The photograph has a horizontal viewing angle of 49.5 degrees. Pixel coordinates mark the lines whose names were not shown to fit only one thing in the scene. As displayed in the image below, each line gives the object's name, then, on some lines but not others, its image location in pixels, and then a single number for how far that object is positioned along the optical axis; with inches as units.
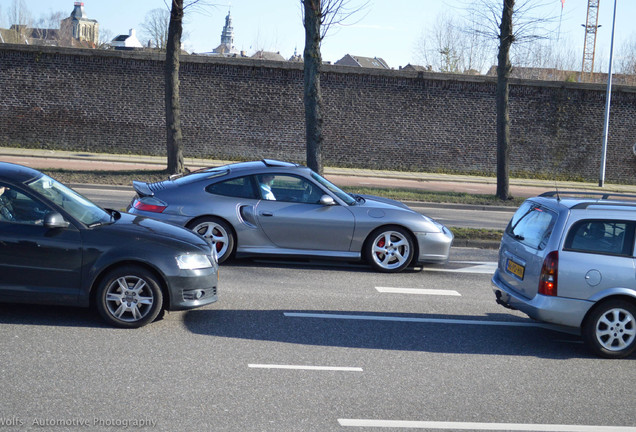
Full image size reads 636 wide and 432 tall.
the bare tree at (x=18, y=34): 2394.2
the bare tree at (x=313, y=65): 658.8
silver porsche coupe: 373.4
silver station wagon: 258.2
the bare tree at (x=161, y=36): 1773.1
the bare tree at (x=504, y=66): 794.8
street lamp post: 1136.1
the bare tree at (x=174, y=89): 752.3
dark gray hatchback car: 251.4
